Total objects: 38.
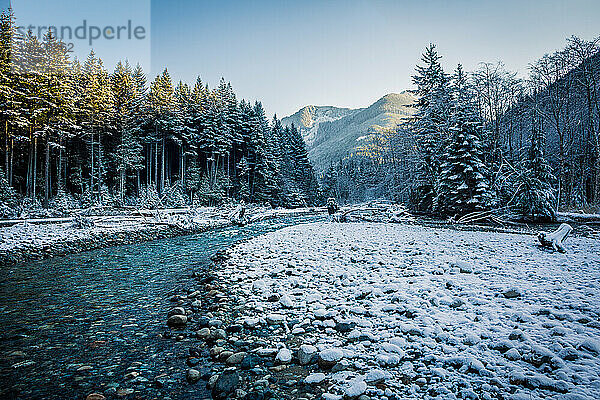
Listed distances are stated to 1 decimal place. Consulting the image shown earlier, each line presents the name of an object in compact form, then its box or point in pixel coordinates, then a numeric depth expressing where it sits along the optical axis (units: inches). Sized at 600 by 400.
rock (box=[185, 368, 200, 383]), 122.9
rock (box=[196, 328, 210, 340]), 163.3
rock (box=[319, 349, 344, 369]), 127.6
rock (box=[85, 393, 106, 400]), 111.0
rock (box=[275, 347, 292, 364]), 134.3
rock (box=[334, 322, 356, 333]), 157.8
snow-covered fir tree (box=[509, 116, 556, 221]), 670.5
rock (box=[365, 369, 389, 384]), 111.1
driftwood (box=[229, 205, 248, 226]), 979.0
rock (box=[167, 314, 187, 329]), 180.2
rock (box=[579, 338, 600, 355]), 115.9
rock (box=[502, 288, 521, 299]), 177.6
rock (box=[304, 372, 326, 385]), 116.6
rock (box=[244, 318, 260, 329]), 173.2
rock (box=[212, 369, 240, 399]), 112.6
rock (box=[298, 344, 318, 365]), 132.2
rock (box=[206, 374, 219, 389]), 119.0
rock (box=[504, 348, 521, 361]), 117.2
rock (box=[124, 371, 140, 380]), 126.9
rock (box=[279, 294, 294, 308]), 197.4
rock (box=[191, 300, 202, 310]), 209.1
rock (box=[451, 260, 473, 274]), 236.9
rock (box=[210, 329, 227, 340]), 161.3
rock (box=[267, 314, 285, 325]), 176.1
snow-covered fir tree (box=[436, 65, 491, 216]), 707.4
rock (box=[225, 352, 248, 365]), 135.1
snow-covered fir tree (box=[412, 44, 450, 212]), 914.7
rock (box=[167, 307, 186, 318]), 194.7
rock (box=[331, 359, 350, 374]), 123.2
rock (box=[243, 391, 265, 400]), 109.0
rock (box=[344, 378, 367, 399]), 103.8
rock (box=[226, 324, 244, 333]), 168.9
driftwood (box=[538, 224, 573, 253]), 300.7
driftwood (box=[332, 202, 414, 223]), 863.7
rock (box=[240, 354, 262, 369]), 132.3
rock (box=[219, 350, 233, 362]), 139.8
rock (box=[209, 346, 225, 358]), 143.0
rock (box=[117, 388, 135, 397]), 114.7
